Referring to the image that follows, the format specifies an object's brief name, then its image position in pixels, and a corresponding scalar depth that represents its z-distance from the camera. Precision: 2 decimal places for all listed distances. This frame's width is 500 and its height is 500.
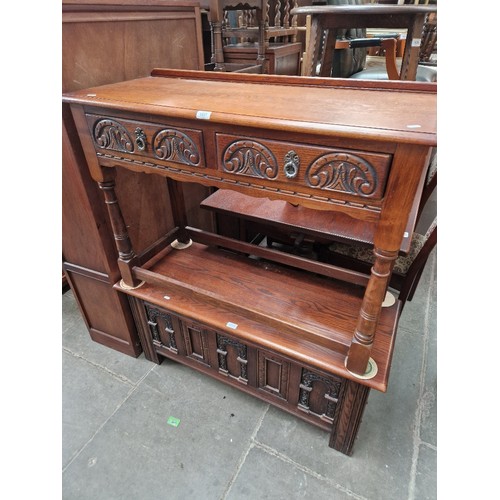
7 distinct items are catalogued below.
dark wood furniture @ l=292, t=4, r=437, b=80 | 1.78
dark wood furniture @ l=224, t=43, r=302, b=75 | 2.77
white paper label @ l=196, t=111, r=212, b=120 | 0.79
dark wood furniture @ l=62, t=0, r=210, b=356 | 1.08
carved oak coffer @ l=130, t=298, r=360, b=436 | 1.18
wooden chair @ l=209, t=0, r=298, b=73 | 2.27
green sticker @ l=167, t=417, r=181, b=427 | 1.38
